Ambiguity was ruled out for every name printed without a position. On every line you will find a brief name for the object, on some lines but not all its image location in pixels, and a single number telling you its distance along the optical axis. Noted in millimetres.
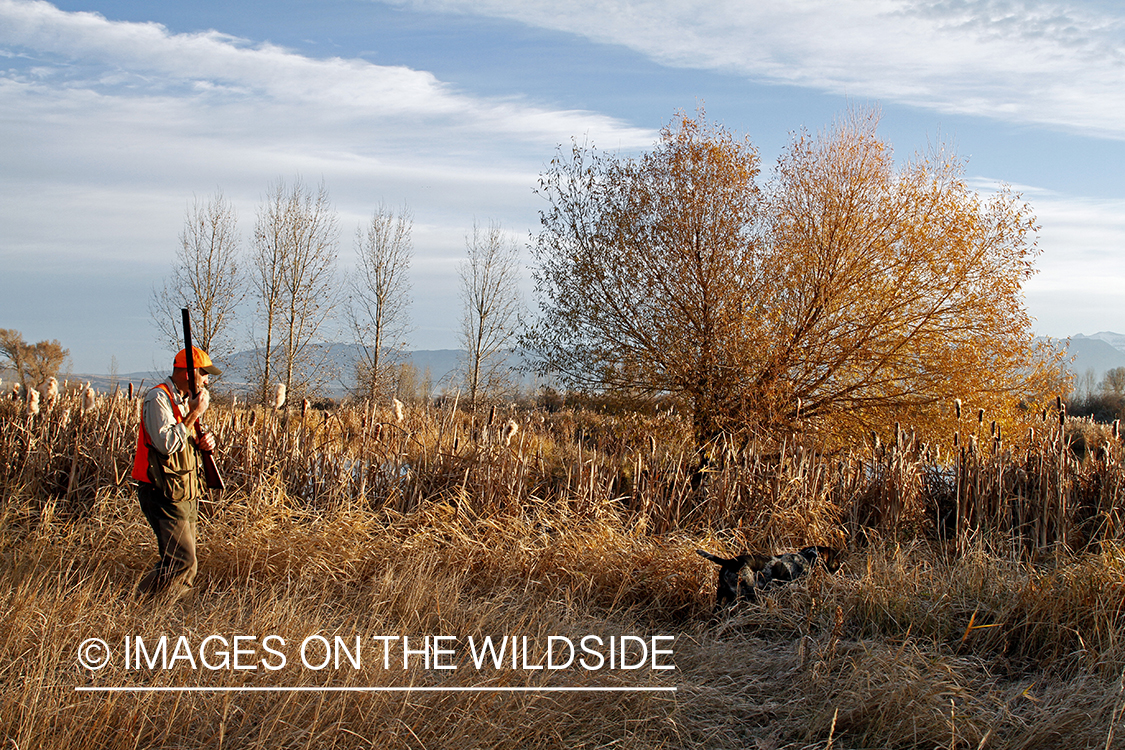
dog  5781
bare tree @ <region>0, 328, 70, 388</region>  36531
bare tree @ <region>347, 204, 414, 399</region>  32438
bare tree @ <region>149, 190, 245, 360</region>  29953
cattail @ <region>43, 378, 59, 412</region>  8586
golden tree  15414
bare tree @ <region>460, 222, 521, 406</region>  34531
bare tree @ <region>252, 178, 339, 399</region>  30078
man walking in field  5273
